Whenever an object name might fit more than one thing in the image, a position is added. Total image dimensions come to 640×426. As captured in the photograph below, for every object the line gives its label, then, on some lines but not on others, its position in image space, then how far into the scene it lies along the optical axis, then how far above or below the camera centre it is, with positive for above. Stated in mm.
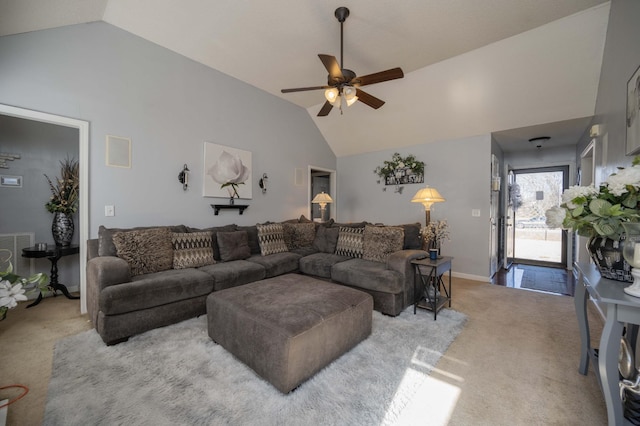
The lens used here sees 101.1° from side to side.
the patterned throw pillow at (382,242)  3277 -397
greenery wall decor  5004 +801
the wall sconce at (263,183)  4559 +471
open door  5449 -184
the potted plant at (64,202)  3361 +74
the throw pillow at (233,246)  3465 -487
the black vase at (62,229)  3350 -271
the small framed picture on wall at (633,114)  1826 +737
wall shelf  3925 +38
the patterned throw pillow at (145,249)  2656 -427
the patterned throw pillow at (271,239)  3871 -437
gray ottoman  1617 -795
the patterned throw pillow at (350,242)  3650 -447
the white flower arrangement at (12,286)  1033 -323
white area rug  1457 -1139
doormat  3902 -1133
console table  1166 -567
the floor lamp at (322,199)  5094 +221
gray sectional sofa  2293 -654
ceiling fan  2436 +1279
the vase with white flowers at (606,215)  1260 -8
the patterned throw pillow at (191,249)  3018 -483
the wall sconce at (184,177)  3576 +435
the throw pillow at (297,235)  4301 -413
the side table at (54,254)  3000 -543
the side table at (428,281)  2775 -806
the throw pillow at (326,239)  4068 -457
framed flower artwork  3861 +573
